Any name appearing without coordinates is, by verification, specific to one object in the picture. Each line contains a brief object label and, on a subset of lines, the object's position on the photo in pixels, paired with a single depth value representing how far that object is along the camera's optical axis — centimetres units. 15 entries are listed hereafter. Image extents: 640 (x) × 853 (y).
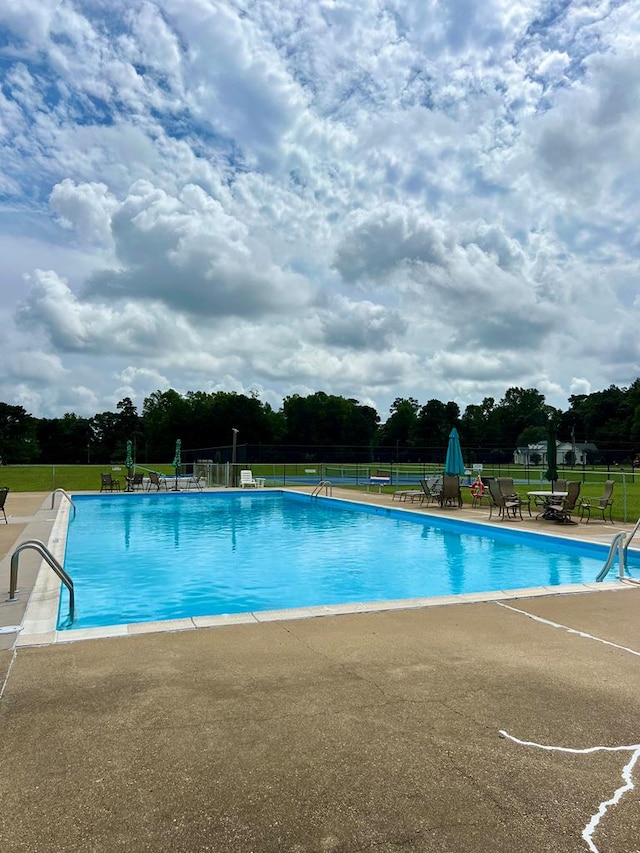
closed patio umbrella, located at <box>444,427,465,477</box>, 1950
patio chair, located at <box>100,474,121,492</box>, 2448
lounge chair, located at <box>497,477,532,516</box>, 1480
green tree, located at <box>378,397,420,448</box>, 9325
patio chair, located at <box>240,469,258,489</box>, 2606
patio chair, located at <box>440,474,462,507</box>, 1673
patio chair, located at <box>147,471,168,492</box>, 2473
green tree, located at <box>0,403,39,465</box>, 7519
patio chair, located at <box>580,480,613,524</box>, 1295
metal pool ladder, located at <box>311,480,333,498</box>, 2255
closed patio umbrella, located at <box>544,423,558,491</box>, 1531
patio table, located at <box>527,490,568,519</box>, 1356
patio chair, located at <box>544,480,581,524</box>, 1285
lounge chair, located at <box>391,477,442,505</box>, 1809
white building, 4907
